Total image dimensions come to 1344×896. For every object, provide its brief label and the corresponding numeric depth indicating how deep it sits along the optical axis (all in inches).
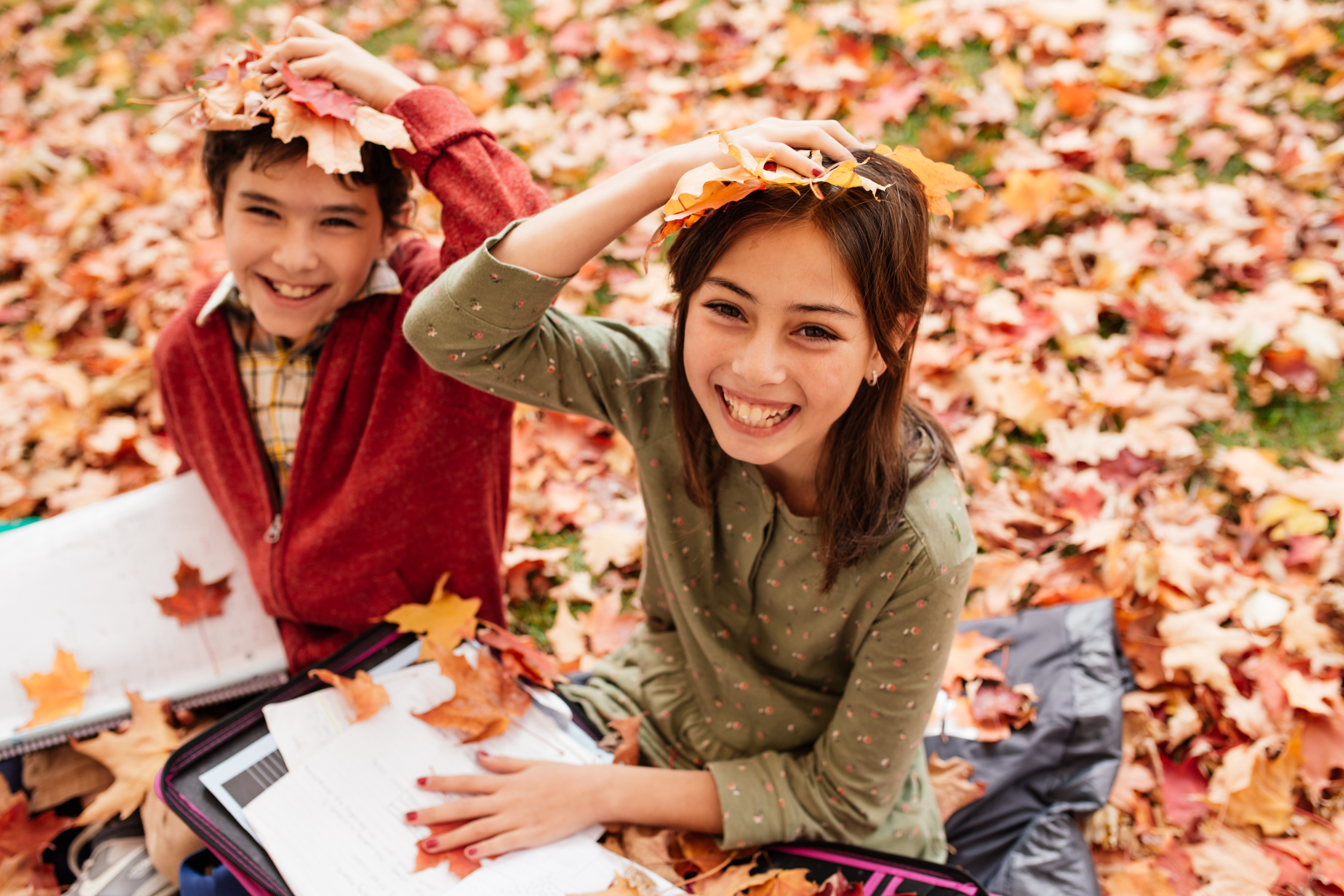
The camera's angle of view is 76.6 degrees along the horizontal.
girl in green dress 49.3
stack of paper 60.7
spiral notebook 80.4
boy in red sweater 63.6
